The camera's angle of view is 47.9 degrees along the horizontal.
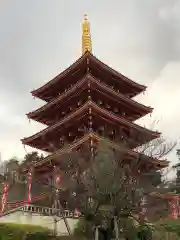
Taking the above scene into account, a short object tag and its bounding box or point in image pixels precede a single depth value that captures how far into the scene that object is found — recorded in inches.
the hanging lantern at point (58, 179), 484.9
